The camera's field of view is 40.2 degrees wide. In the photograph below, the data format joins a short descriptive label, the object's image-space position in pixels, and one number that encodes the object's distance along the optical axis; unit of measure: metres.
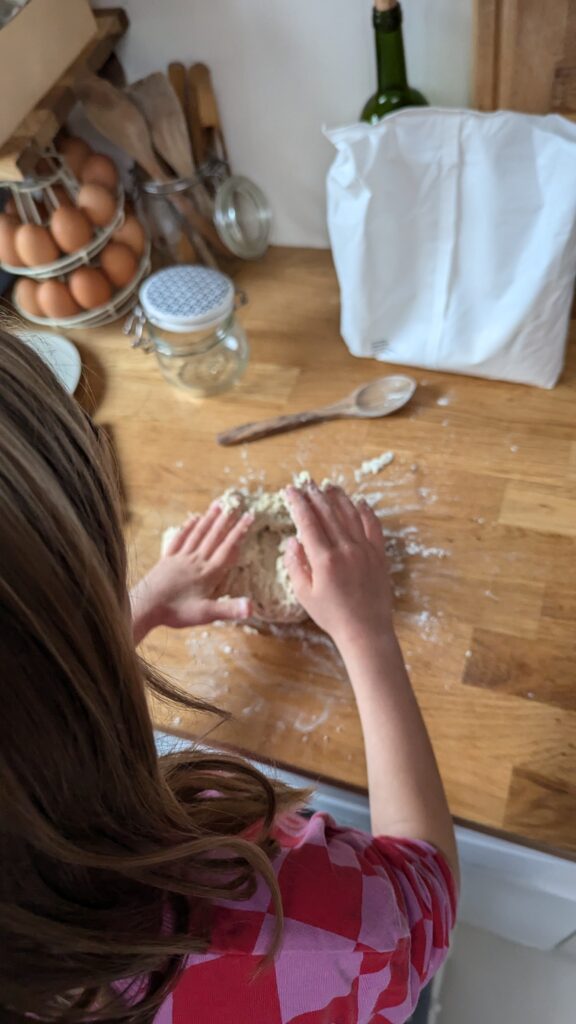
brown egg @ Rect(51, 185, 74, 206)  0.91
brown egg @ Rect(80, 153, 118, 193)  0.90
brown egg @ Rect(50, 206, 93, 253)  0.87
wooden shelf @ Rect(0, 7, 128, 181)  0.82
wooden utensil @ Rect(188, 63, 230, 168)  0.90
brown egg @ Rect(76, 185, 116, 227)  0.88
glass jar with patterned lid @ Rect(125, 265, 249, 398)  0.82
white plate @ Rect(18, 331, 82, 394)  0.93
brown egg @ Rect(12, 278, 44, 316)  0.94
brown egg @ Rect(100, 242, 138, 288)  0.92
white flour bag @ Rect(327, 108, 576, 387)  0.69
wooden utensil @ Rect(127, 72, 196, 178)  0.88
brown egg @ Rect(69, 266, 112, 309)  0.92
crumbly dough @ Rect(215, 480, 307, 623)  0.69
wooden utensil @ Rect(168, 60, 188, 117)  0.90
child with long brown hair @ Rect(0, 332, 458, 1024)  0.33
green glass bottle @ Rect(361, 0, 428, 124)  0.71
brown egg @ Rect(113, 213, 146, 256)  0.92
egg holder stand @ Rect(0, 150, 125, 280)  0.88
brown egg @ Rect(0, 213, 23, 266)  0.88
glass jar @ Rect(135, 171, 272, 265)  0.95
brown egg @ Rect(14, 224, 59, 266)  0.87
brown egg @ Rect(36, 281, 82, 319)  0.92
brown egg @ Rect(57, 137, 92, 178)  0.91
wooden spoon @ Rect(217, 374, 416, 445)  0.81
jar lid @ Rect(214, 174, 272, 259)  0.97
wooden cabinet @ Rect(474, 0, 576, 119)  0.68
